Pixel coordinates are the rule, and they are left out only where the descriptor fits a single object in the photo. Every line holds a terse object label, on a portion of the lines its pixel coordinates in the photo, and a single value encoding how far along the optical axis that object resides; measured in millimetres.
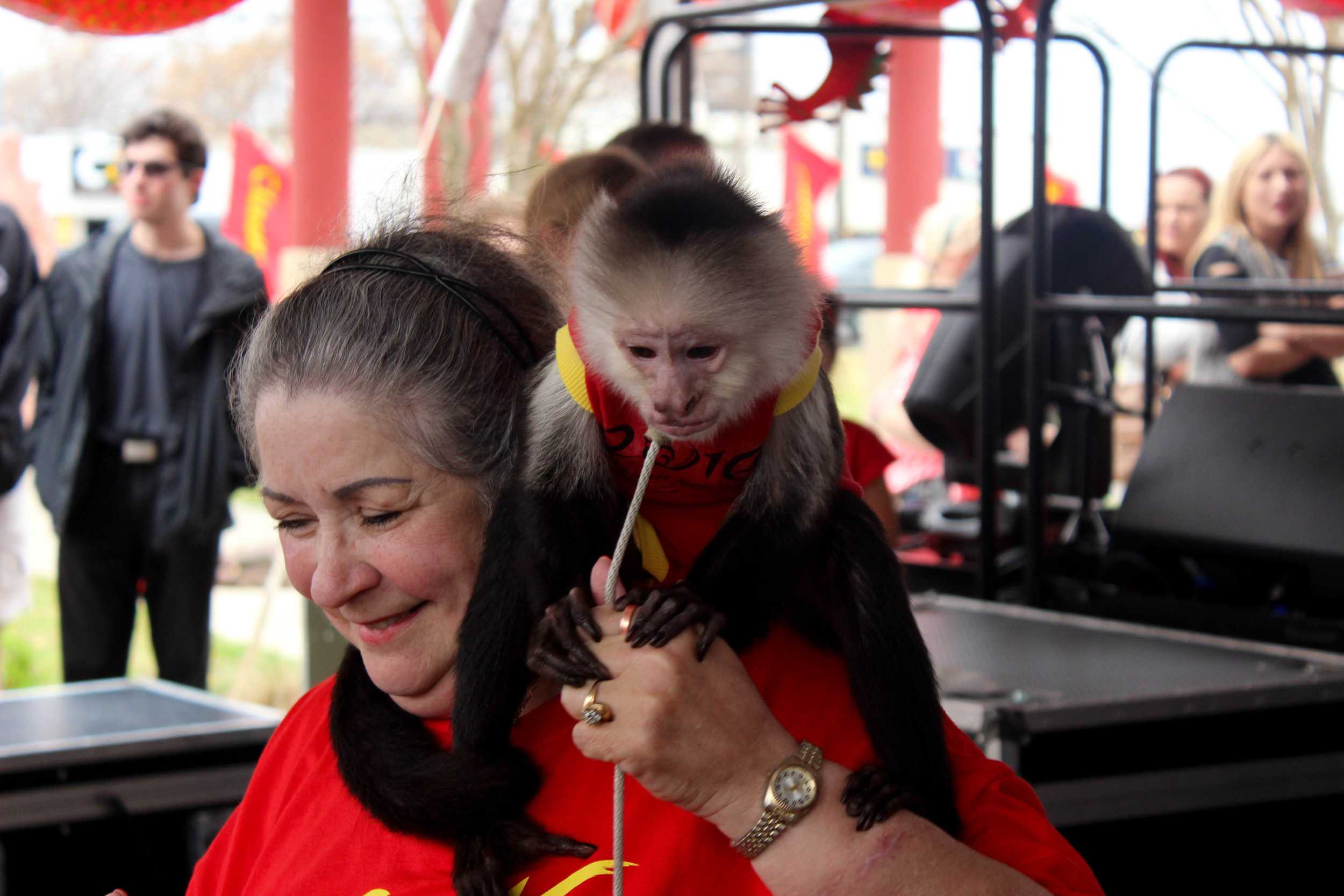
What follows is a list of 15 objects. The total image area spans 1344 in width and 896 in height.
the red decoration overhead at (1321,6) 2799
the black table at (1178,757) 1835
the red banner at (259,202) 6641
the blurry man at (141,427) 3705
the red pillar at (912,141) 7844
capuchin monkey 1043
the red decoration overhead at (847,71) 3207
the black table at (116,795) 1841
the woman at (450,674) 939
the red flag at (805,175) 7766
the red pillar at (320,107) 5973
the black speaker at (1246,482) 2498
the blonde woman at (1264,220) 4051
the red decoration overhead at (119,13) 1627
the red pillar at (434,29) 6703
